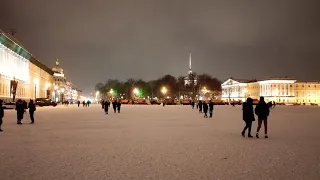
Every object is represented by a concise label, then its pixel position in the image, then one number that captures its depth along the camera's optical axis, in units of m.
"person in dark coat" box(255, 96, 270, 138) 10.46
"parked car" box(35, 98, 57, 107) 53.75
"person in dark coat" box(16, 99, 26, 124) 16.18
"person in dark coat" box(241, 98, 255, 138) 10.53
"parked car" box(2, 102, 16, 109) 38.05
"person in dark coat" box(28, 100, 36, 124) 16.87
